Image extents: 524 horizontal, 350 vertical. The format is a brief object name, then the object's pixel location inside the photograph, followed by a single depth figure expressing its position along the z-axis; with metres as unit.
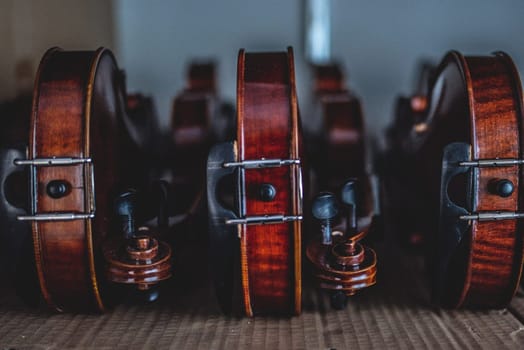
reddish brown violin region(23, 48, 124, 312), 0.61
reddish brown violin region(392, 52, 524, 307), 0.61
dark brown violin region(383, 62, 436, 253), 0.77
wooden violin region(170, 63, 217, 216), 0.85
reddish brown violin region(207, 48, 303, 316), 0.60
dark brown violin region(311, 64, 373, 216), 0.84
